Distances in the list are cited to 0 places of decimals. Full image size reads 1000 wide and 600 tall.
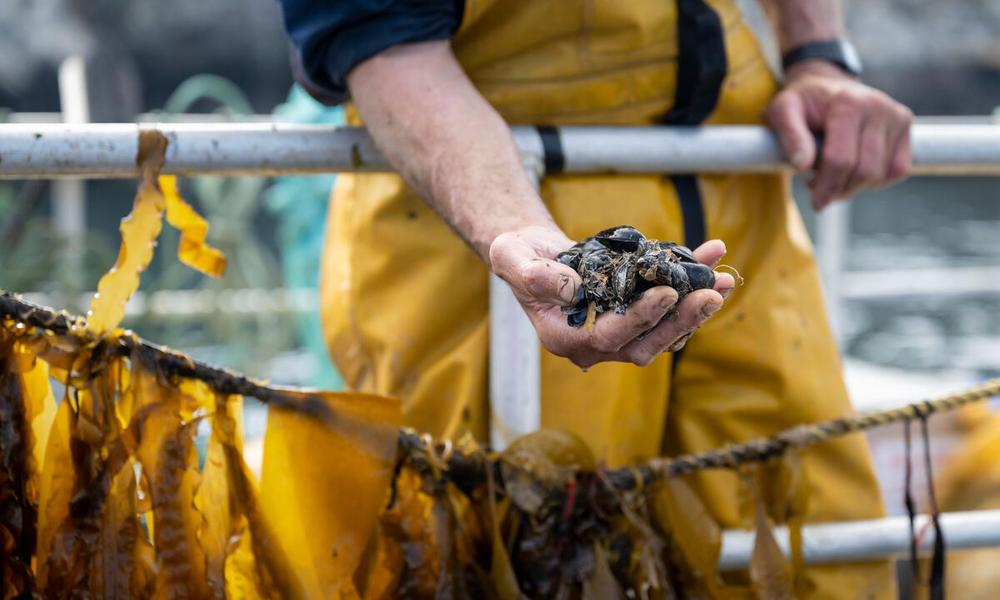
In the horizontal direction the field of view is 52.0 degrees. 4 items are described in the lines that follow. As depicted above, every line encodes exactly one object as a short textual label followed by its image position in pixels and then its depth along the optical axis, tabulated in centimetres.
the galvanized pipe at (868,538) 146
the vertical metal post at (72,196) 330
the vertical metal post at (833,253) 347
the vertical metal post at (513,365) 134
